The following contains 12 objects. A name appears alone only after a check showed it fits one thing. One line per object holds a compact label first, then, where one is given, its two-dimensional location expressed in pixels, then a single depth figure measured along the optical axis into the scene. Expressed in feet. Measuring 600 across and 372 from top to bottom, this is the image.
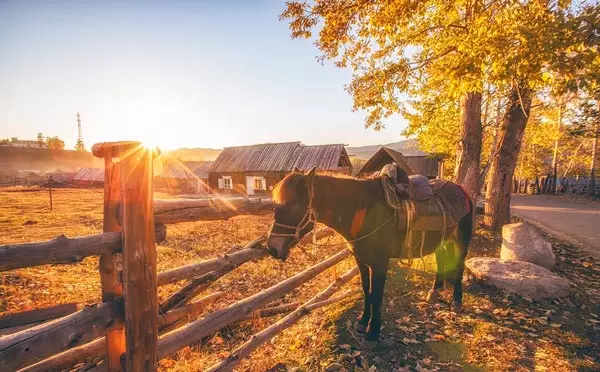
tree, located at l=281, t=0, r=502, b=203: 18.34
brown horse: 10.96
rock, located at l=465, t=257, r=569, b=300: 16.57
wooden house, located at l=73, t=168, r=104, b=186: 164.25
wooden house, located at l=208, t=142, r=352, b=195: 91.20
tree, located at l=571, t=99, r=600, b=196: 40.07
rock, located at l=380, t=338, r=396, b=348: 12.60
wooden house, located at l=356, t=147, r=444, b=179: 66.85
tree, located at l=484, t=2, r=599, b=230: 13.80
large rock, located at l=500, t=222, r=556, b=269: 20.16
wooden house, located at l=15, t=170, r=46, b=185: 161.27
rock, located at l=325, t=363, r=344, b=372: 11.15
